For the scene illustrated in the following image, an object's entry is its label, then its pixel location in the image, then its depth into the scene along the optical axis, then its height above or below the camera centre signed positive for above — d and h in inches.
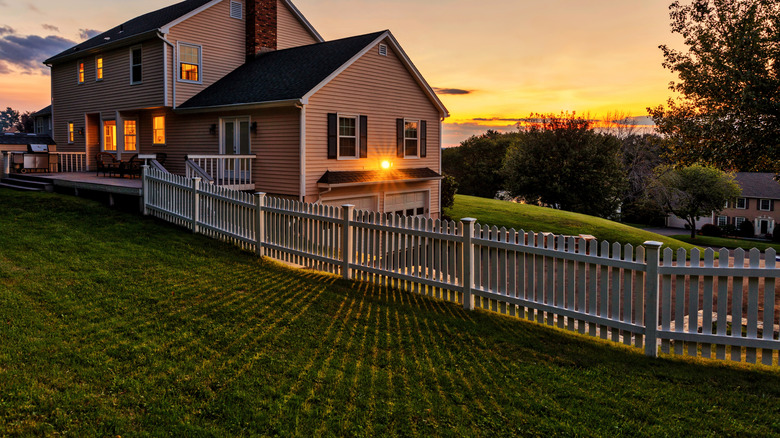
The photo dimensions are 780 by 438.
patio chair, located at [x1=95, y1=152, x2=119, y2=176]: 809.5 +24.6
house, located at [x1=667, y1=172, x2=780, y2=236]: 2202.3 -96.0
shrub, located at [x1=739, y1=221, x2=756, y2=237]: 2187.5 -195.0
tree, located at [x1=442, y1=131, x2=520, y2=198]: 2421.3 +97.8
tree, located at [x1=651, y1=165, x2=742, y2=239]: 1838.1 -17.4
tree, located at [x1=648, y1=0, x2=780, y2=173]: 622.2 +128.7
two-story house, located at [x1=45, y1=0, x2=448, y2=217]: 679.7 +122.9
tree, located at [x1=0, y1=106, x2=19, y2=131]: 5910.4 +768.7
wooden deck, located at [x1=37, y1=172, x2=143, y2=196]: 596.6 -2.4
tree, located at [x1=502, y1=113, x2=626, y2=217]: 1433.3 +54.7
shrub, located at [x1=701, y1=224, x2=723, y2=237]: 2185.0 -200.4
